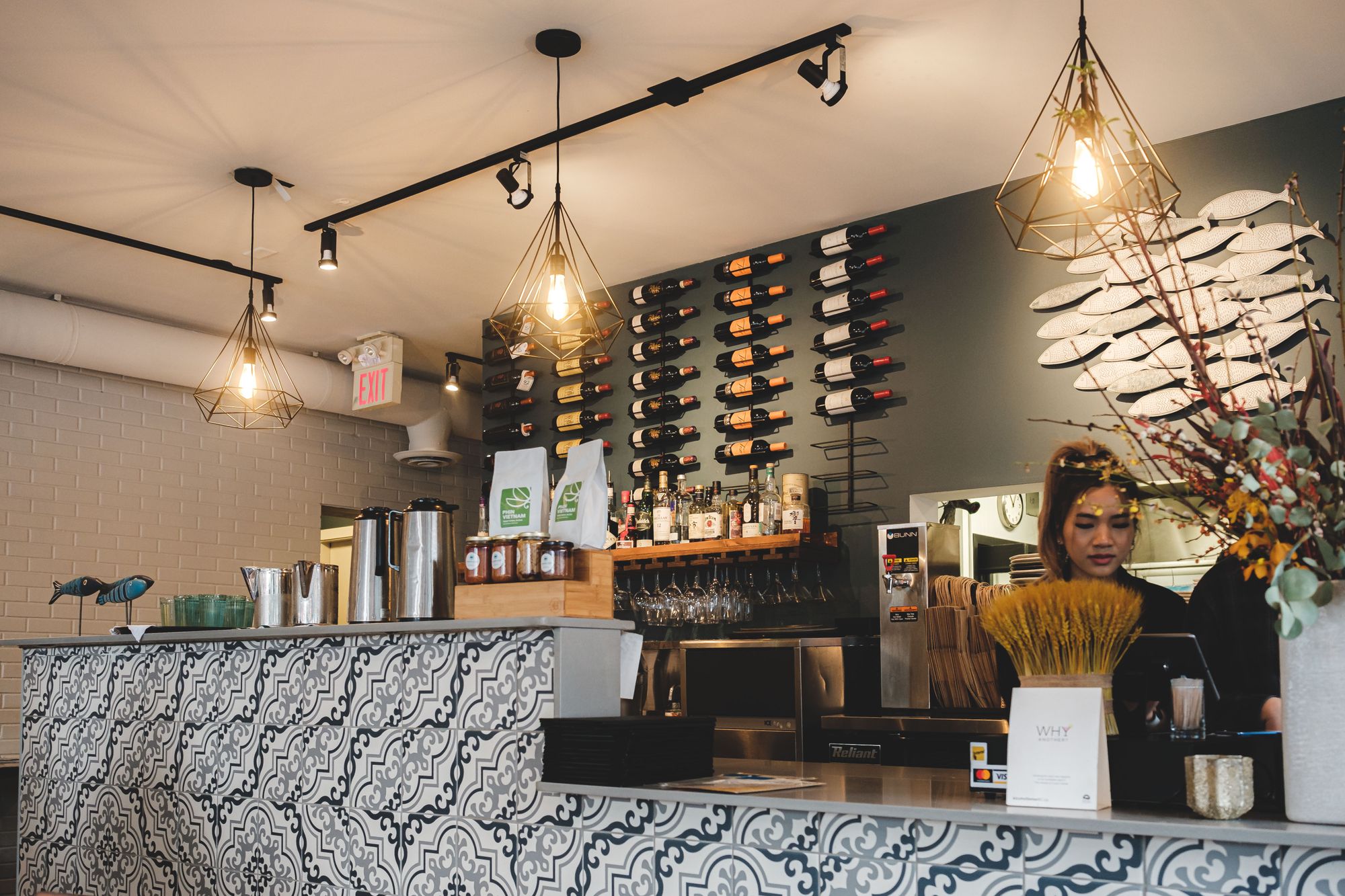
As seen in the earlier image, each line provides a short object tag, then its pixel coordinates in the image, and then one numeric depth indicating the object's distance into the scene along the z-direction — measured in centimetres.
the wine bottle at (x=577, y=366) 596
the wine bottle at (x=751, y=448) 531
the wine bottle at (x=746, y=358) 540
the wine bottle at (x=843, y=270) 509
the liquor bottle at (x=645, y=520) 559
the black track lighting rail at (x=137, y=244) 513
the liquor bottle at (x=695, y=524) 531
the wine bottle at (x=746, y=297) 543
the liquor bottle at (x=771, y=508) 511
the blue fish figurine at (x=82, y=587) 371
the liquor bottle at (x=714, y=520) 526
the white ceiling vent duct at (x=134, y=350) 587
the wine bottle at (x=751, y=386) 536
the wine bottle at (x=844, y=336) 502
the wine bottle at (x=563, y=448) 609
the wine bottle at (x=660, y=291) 575
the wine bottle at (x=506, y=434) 637
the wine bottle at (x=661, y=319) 575
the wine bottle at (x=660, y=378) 572
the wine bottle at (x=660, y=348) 572
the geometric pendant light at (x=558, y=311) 374
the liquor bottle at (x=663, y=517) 545
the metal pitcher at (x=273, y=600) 322
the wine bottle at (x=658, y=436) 568
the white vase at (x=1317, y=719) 150
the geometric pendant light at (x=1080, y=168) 288
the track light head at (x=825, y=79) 358
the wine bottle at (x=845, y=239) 508
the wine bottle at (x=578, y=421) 606
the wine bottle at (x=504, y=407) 643
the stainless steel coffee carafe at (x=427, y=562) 280
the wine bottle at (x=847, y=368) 502
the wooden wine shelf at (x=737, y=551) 489
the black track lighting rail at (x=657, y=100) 371
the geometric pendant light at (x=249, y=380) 500
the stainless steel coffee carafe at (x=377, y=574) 287
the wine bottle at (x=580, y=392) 603
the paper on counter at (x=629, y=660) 258
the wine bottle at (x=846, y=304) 505
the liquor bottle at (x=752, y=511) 511
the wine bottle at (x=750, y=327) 539
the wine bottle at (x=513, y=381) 636
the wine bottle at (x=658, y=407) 570
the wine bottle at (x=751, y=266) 541
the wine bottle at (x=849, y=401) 501
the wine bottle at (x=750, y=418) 536
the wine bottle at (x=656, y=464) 566
